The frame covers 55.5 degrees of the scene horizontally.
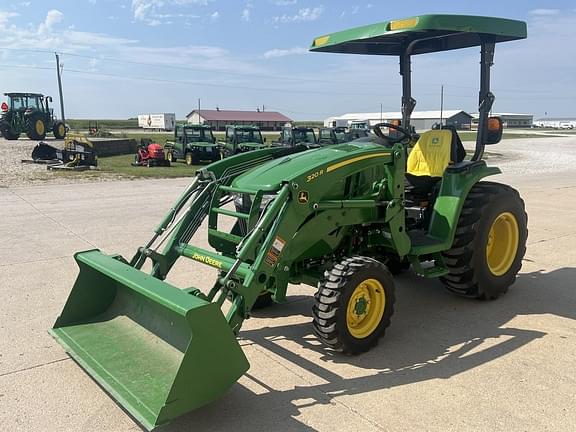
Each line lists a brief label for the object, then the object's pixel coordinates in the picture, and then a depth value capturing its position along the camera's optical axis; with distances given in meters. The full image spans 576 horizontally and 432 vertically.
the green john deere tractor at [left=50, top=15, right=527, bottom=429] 3.19
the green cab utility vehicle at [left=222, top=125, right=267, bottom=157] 21.97
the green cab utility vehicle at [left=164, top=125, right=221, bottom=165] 21.84
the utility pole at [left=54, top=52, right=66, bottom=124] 44.31
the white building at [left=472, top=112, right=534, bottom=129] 129.12
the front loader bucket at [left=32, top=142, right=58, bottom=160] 20.36
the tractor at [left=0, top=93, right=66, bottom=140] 30.00
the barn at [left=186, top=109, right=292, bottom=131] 91.38
